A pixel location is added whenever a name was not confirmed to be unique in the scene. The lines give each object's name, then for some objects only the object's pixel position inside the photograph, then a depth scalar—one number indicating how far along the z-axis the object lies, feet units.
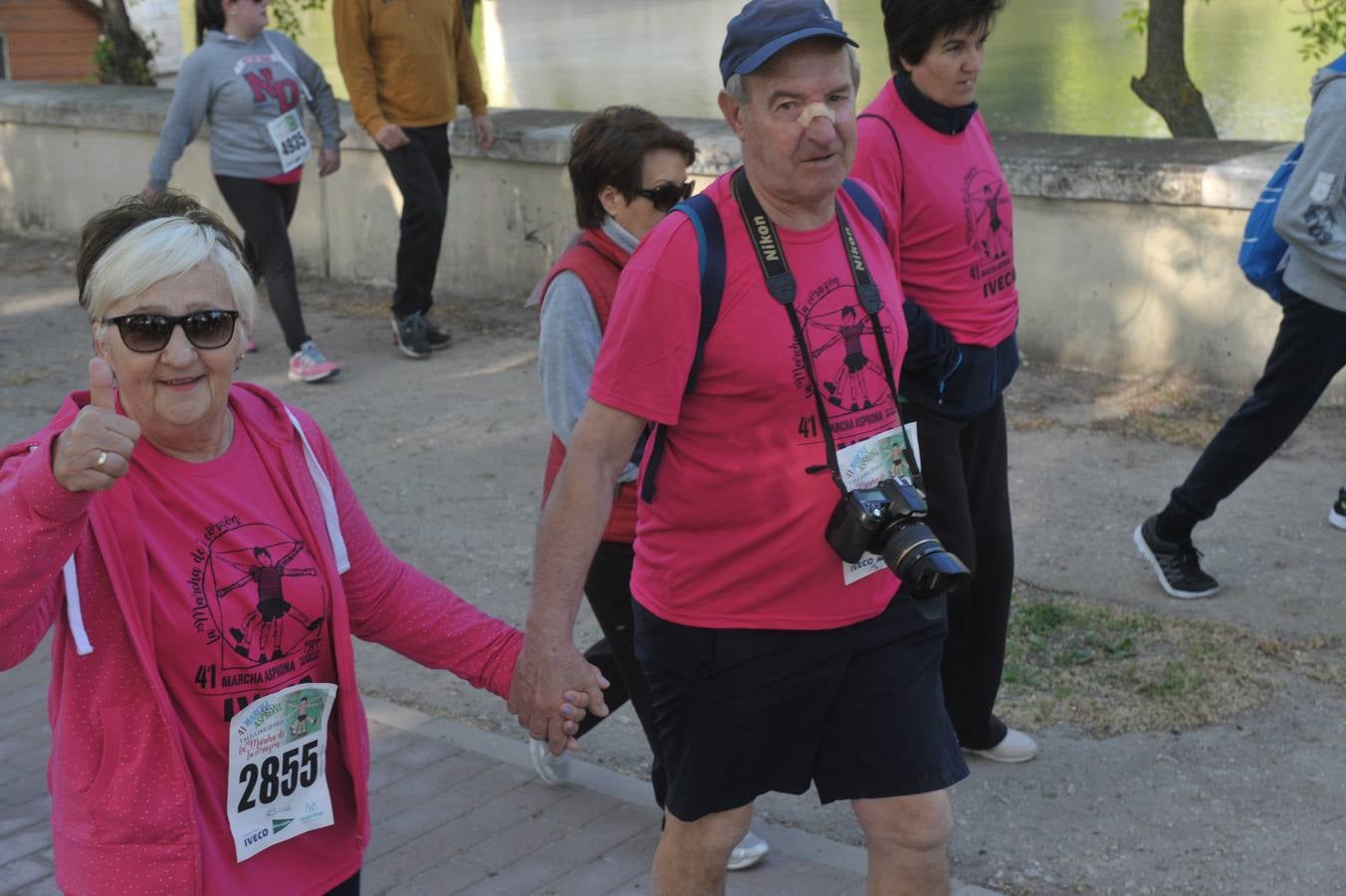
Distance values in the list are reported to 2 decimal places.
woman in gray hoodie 27.04
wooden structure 90.84
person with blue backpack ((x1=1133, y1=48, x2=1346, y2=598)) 16.55
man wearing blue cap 9.49
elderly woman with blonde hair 7.86
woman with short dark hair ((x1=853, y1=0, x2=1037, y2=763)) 12.73
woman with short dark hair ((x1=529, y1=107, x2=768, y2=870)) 11.93
